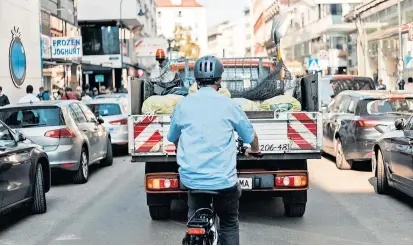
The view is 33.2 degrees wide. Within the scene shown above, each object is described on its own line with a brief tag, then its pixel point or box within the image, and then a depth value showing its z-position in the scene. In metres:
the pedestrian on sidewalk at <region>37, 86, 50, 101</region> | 24.04
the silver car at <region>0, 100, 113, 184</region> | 12.01
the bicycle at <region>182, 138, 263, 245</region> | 4.40
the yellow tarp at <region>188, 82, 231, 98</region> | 8.54
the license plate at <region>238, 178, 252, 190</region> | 7.87
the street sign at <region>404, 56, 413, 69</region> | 22.94
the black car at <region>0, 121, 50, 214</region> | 8.17
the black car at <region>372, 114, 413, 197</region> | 9.14
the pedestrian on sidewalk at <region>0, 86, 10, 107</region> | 19.81
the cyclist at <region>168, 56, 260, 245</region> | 4.74
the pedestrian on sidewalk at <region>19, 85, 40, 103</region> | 19.72
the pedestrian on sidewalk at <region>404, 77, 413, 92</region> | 23.02
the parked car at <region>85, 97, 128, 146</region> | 17.83
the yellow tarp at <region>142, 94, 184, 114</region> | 8.40
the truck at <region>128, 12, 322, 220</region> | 7.85
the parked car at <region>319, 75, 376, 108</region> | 22.16
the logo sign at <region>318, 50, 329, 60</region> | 33.38
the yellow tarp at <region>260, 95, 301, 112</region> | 8.58
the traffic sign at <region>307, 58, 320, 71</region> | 32.21
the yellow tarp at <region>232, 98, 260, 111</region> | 8.61
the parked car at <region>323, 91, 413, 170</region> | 12.64
